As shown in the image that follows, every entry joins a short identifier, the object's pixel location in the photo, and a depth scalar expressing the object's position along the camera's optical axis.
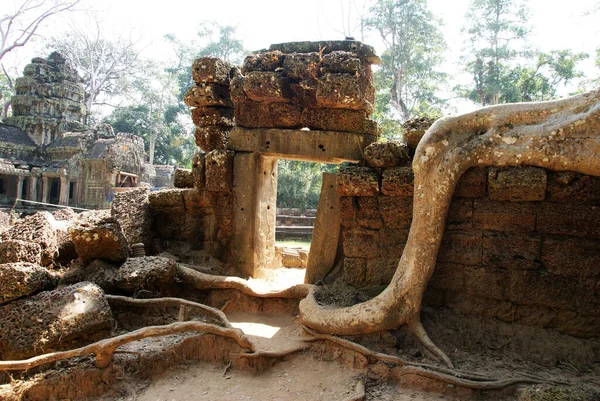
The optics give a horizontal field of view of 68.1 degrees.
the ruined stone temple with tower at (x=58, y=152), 18.81
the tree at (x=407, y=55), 19.64
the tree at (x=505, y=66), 16.05
